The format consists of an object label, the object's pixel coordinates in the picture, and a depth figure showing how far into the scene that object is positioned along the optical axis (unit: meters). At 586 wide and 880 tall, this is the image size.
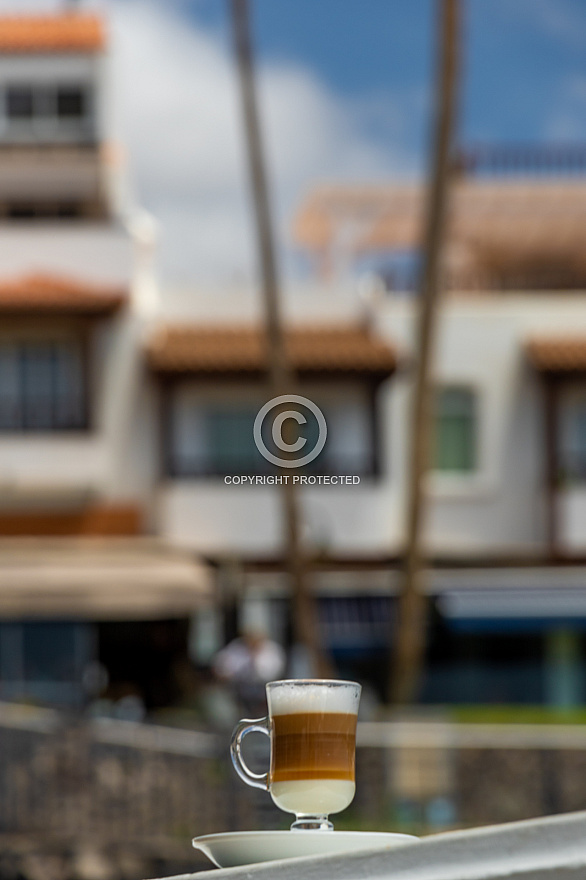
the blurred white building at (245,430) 21.61
